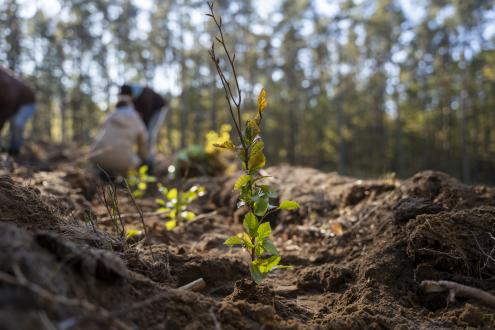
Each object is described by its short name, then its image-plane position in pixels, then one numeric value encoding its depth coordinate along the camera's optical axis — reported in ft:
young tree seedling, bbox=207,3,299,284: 6.42
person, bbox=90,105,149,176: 19.21
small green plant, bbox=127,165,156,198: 14.00
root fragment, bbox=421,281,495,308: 5.57
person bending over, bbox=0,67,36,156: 21.24
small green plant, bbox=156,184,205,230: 11.89
